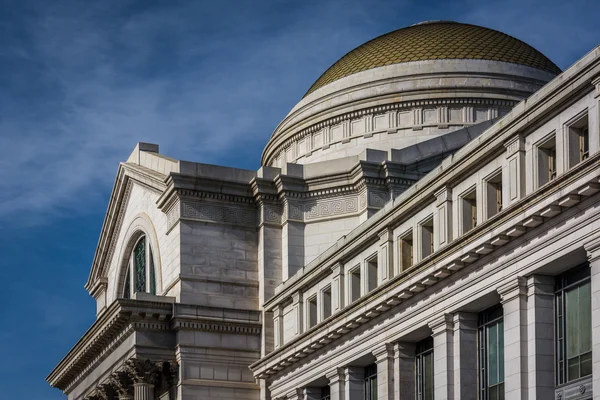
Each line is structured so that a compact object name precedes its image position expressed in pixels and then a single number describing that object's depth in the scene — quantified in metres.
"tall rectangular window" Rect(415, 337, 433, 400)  42.03
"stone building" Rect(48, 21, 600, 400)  34.66
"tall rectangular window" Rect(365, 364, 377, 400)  46.09
